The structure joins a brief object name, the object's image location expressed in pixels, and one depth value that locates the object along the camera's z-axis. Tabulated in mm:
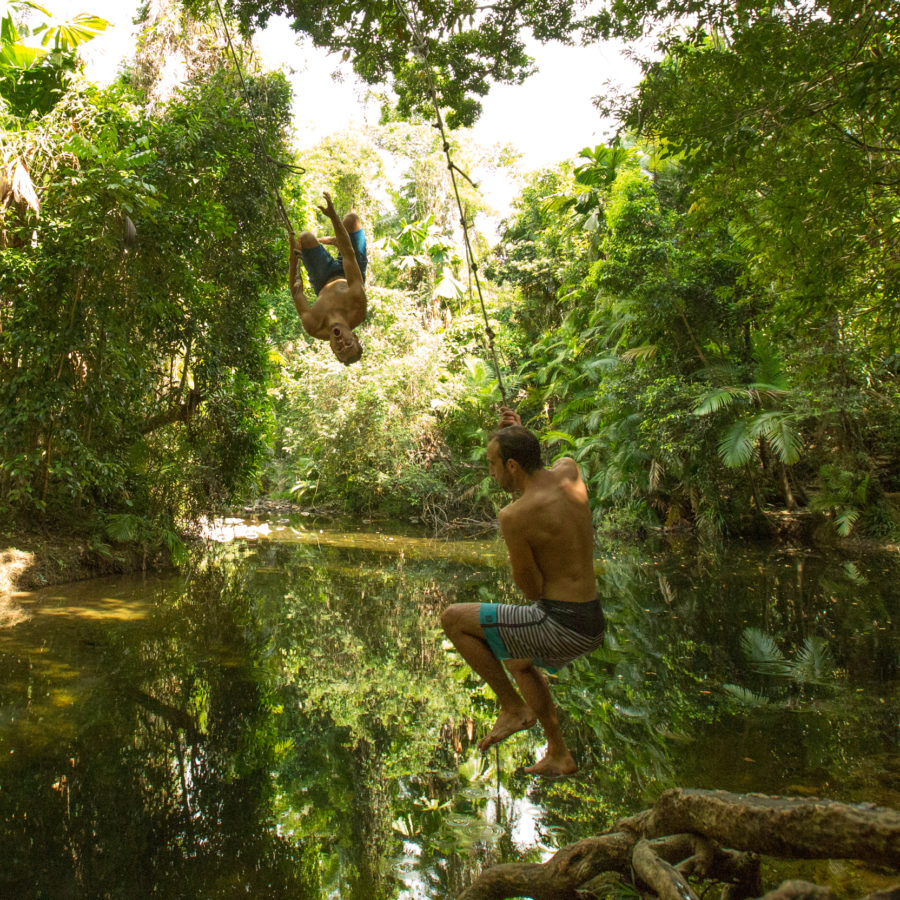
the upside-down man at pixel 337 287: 4957
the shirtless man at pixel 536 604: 3133
